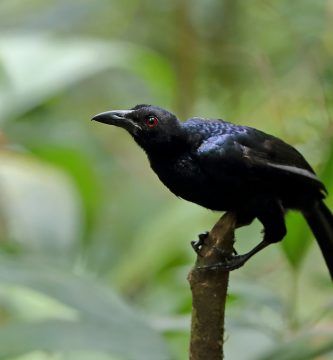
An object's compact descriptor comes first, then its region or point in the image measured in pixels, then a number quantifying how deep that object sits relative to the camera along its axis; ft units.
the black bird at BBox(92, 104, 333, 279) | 13.41
